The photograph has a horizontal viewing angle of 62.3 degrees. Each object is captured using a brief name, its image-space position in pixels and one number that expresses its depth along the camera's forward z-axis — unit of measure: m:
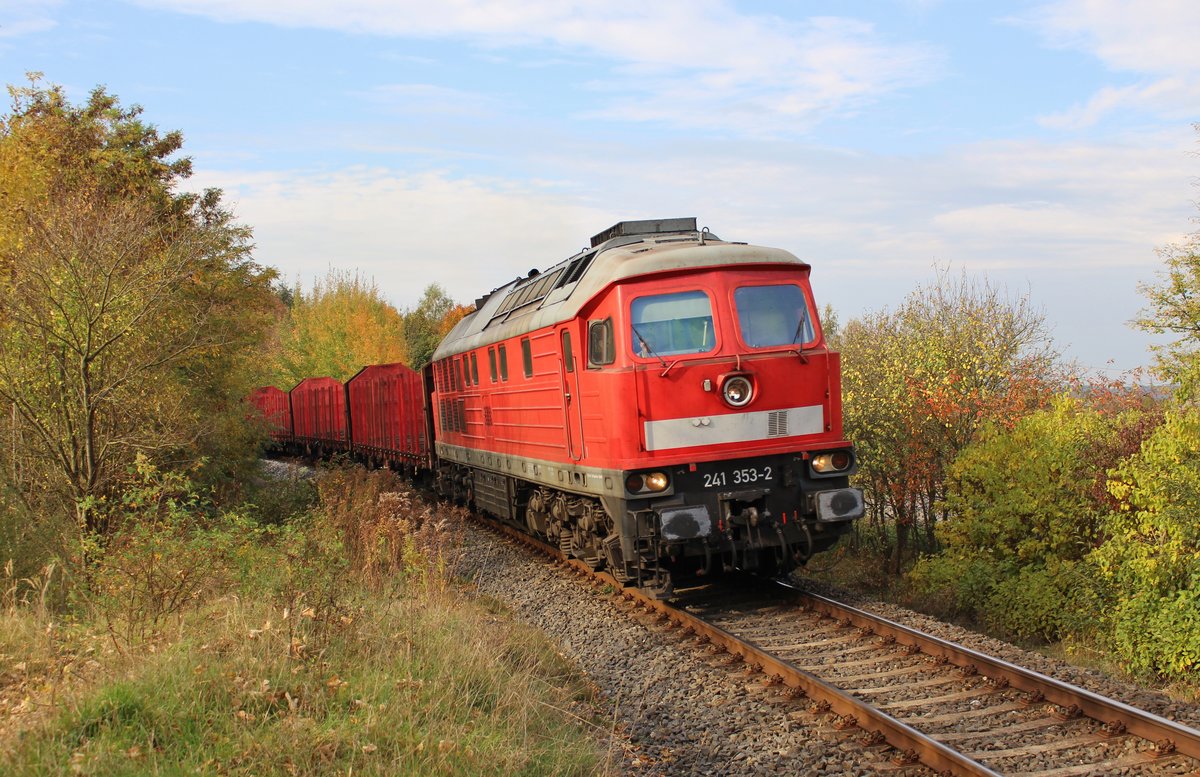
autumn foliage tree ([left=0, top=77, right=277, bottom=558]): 11.20
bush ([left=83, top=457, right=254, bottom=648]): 7.37
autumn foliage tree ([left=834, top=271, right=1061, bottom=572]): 16.44
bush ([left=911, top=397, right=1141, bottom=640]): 11.62
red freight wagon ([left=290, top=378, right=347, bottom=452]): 32.41
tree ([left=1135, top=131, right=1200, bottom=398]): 14.25
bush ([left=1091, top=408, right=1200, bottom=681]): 9.50
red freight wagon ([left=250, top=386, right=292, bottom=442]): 39.16
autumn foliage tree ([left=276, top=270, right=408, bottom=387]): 48.97
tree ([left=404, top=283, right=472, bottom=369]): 64.62
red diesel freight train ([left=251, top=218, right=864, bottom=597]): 9.16
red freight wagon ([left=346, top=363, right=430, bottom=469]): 21.84
